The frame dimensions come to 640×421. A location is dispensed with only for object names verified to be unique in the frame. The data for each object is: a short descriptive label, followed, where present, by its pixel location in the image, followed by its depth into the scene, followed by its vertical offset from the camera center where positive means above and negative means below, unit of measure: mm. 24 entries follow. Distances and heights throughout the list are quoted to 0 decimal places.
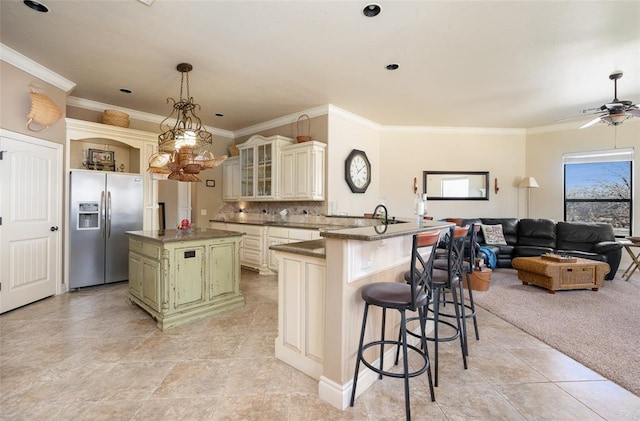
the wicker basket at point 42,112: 3259 +1095
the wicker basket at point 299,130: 4827 +1378
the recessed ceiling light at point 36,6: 2329 +1642
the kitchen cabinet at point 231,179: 6039 +609
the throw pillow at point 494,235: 5539 -489
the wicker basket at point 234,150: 6016 +1193
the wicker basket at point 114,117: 4316 +1338
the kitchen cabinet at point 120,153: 4363 +854
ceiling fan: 3568 +1282
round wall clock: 5175 +702
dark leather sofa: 4672 -541
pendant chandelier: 3027 +570
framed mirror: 6164 +521
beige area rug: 2248 -1148
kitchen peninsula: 1737 -578
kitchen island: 2793 -696
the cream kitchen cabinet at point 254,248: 4914 -709
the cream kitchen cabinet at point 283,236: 4348 -437
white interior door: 3152 -150
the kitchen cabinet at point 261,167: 5105 +769
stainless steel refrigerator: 3947 -238
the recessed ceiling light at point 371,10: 2324 +1629
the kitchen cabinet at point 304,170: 4688 +632
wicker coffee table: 3918 -877
